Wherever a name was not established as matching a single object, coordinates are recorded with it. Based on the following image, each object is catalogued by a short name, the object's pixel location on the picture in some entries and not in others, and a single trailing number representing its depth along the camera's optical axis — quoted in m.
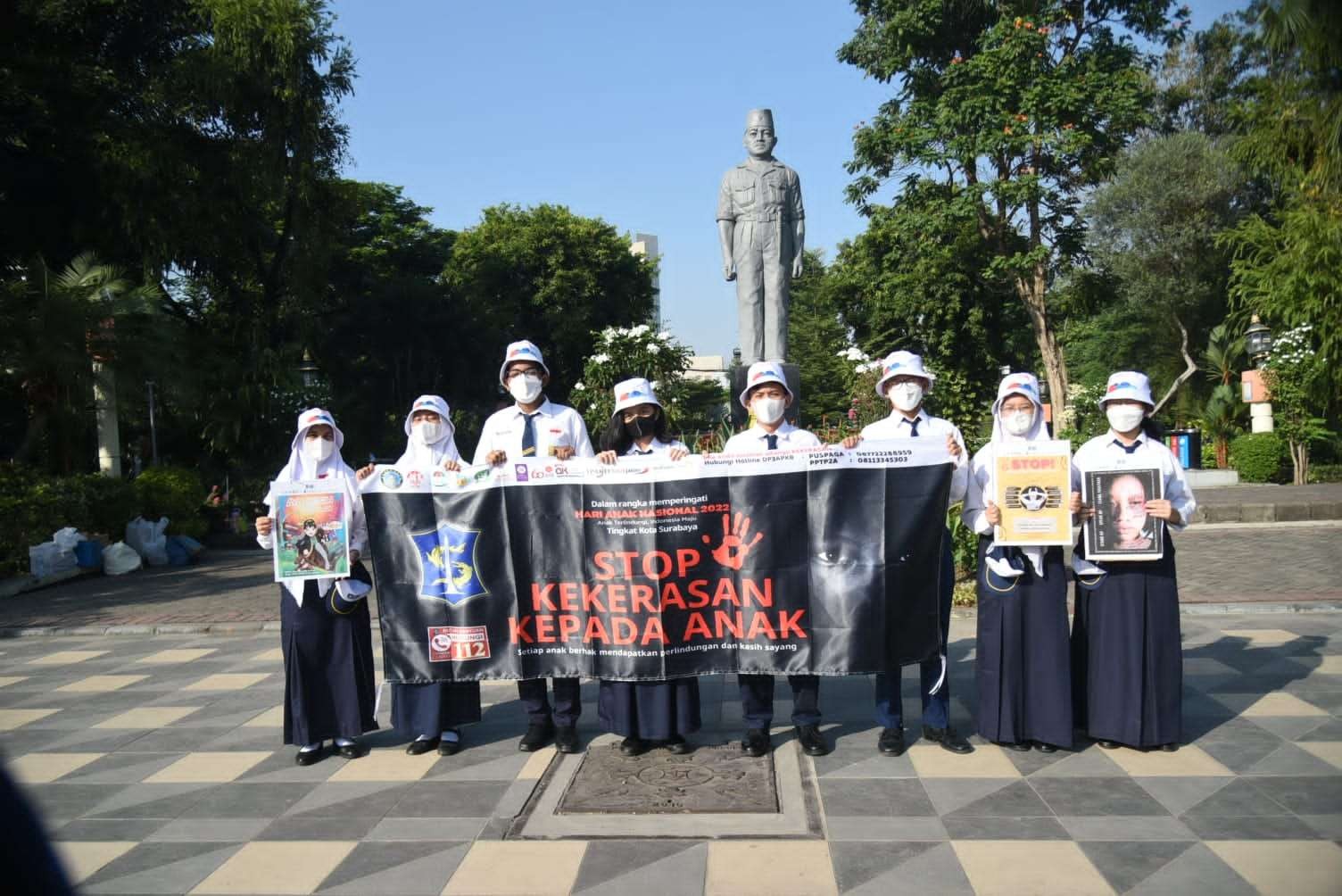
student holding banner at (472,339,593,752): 5.84
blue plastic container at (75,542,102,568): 14.46
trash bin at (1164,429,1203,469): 25.19
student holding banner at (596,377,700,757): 5.26
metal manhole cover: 4.56
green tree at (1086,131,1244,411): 30.70
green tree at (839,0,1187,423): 21.92
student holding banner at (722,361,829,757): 5.25
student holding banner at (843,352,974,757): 5.19
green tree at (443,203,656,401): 41.09
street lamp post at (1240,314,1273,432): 21.44
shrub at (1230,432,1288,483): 21.44
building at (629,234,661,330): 91.94
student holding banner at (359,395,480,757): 5.46
